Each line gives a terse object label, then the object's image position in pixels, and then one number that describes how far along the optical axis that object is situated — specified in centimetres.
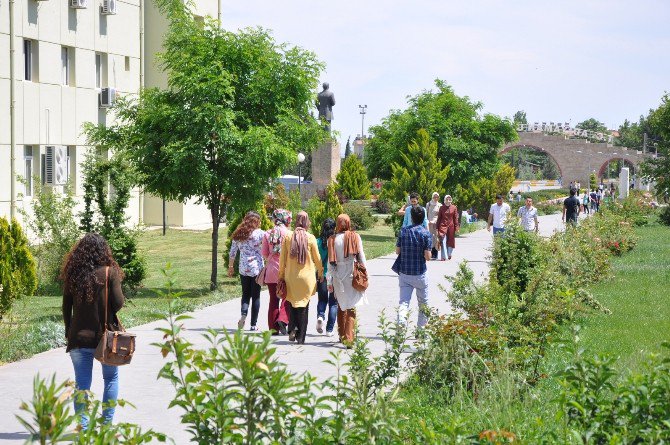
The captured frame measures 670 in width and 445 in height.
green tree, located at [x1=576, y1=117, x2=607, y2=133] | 15600
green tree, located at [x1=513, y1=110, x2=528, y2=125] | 16691
